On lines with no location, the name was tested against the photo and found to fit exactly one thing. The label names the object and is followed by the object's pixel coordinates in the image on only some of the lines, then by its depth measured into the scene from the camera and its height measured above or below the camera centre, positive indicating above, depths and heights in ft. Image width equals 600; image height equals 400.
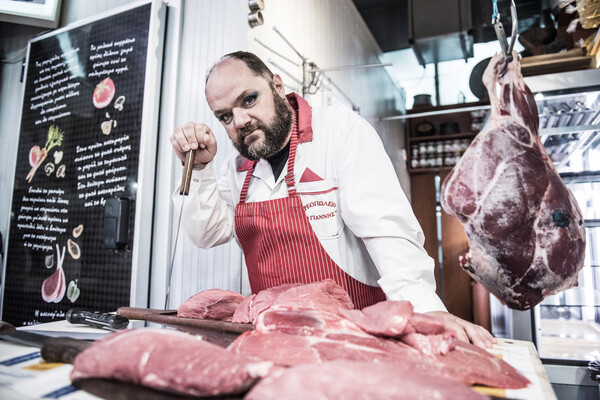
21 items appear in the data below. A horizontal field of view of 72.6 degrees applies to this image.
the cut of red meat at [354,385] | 2.11 -0.74
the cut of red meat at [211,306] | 5.03 -0.78
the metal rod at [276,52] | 8.33 +4.26
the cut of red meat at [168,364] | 2.41 -0.76
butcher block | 2.58 -0.99
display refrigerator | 8.39 +0.08
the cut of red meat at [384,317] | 3.16 -0.58
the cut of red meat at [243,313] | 4.64 -0.80
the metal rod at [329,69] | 10.13 +4.47
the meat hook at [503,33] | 4.19 +2.37
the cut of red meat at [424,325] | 3.19 -0.61
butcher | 5.26 +0.76
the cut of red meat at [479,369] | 2.77 -0.83
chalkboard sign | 8.04 +1.48
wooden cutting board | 4.40 -0.93
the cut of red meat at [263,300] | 4.52 -0.63
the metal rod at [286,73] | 8.87 +4.01
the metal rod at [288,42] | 9.00 +4.71
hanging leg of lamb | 5.02 +0.54
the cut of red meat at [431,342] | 3.02 -0.71
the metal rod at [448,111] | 13.50 +4.86
